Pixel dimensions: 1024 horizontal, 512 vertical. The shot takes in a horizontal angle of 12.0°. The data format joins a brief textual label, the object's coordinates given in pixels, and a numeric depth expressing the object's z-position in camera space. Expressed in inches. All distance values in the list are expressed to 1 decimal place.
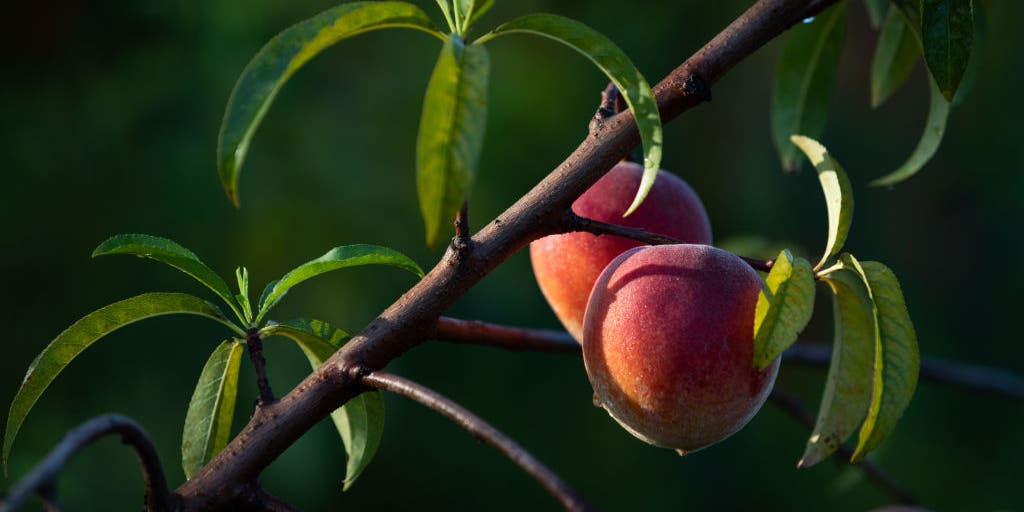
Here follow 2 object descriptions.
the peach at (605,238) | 64.7
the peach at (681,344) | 61.5
